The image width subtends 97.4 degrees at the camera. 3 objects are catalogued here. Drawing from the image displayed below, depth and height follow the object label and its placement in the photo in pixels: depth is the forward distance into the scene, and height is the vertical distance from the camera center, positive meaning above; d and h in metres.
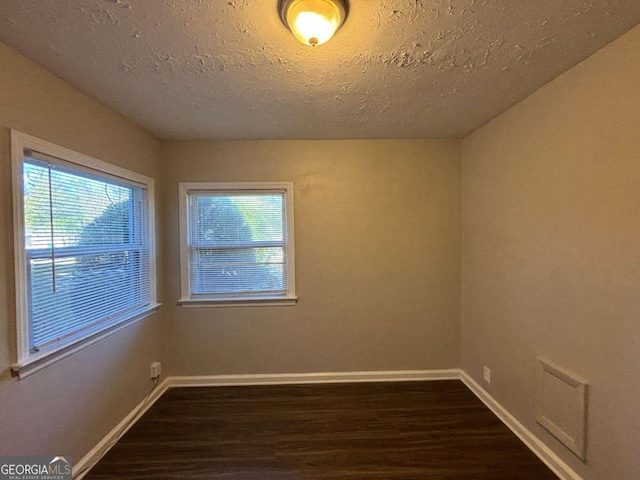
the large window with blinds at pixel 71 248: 1.43 -0.07
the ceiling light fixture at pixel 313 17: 1.08 +0.87
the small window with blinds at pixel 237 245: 2.73 -0.09
